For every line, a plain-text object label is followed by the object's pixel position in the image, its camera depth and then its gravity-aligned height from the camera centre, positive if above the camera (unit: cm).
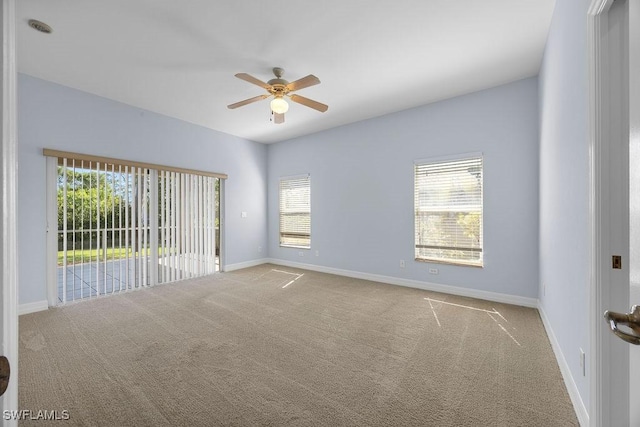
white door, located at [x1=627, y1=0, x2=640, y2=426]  67 +6
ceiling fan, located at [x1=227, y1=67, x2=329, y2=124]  300 +139
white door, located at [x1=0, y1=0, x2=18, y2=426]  58 +3
